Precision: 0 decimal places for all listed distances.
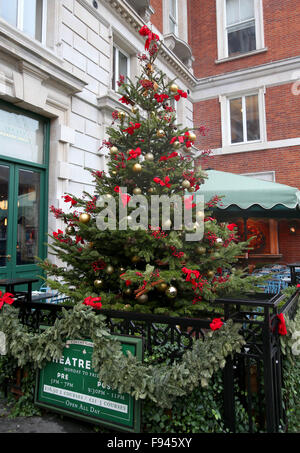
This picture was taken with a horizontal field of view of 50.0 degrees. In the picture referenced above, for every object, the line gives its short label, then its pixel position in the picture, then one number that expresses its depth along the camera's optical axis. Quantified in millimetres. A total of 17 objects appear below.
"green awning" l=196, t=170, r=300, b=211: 6566
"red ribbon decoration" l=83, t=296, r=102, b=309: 2879
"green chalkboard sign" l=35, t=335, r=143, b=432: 2547
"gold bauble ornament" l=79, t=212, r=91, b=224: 3561
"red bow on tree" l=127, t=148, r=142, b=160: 3570
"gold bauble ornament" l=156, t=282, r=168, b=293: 3234
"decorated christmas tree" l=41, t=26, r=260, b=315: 3289
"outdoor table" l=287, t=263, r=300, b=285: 5529
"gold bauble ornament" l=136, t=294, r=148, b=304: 3338
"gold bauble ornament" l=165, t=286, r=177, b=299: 3162
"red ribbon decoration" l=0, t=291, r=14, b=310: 3104
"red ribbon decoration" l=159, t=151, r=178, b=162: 3700
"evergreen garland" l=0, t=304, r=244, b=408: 2445
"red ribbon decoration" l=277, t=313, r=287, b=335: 2674
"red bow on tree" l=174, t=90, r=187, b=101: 4105
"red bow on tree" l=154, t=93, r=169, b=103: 3982
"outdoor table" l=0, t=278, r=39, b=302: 3449
